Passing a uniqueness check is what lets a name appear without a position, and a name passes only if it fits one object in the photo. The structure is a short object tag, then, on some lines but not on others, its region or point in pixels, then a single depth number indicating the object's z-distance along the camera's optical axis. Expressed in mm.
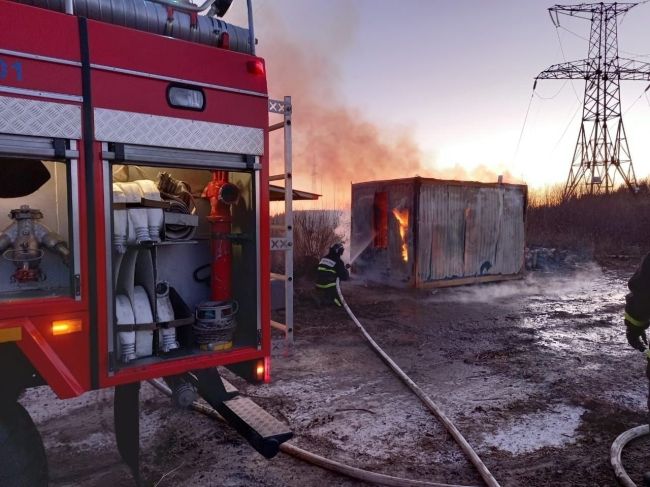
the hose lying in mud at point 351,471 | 3318
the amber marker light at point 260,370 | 3496
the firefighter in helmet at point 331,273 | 9906
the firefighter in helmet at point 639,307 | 3514
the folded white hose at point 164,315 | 3117
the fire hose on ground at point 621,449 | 3410
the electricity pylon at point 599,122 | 30047
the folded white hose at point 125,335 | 2895
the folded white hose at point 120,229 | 2865
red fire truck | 2510
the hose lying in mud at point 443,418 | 3478
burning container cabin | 12047
